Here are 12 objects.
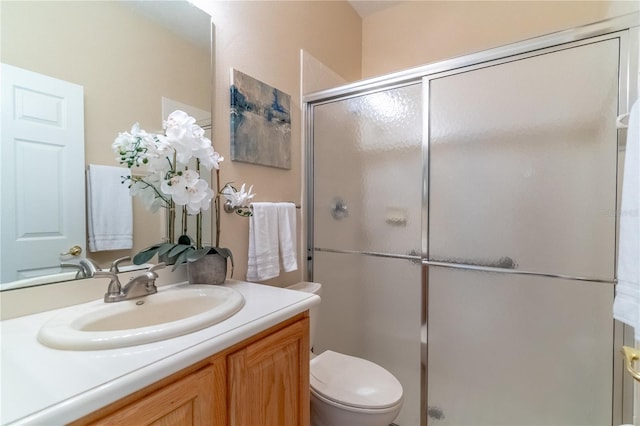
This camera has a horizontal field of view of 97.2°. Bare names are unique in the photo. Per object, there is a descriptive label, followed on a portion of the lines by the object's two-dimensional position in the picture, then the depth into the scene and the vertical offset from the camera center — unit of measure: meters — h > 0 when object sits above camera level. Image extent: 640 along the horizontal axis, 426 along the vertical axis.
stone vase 1.08 -0.24
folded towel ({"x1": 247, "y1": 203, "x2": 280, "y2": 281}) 1.34 -0.18
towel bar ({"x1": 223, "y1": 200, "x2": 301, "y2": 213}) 1.28 +0.00
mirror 0.78 +0.47
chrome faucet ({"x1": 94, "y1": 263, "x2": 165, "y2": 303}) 0.85 -0.26
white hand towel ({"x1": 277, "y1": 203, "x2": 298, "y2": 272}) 1.47 -0.17
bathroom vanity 0.46 -0.33
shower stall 1.14 -0.08
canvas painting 1.33 +0.44
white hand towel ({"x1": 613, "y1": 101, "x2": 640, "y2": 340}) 0.72 -0.08
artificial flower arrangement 0.93 +0.14
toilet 1.13 -0.79
